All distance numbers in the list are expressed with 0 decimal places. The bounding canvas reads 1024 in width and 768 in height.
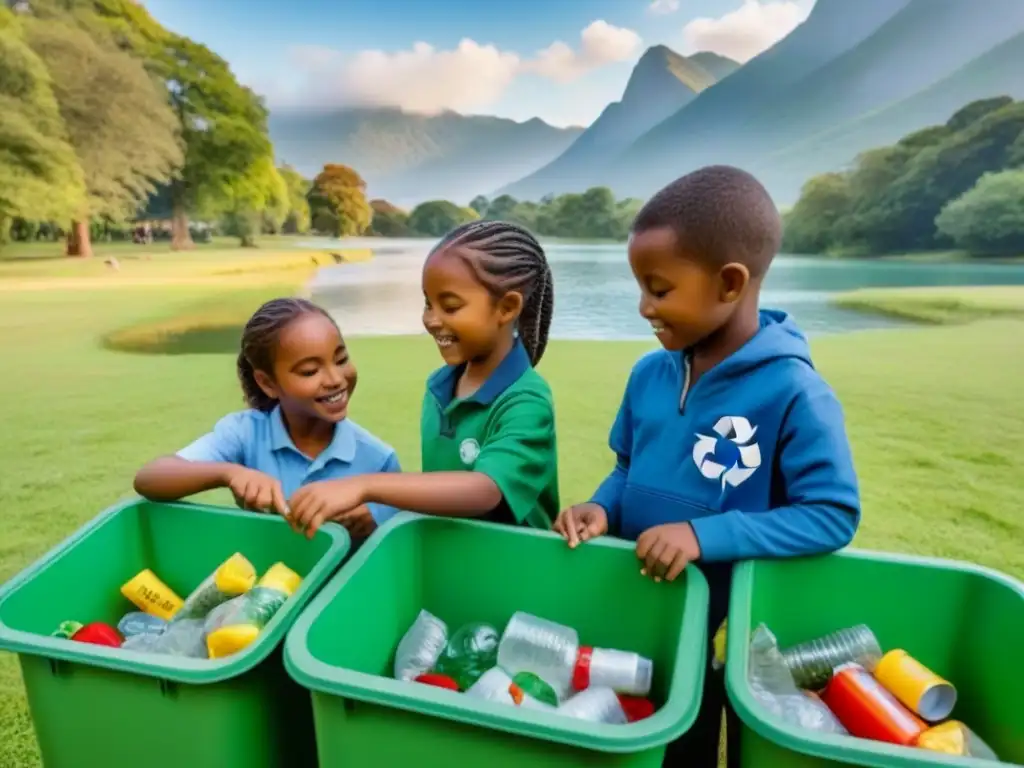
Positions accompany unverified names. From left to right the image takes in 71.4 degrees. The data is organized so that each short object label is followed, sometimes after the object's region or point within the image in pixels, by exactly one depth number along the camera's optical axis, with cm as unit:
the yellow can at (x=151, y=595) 103
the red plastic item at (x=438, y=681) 81
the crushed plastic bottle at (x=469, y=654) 91
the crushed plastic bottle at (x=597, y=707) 79
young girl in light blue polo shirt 121
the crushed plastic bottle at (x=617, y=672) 87
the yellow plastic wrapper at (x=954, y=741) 70
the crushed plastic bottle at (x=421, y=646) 90
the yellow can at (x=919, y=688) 78
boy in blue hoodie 85
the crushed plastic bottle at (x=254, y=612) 81
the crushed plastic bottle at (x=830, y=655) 88
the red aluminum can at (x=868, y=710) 73
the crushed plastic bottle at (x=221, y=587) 95
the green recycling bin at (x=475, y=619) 60
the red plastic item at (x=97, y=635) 90
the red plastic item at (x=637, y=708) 85
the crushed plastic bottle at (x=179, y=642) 90
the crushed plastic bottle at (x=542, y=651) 89
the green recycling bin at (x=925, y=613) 80
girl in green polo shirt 92
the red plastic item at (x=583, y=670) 88
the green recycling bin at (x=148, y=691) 71
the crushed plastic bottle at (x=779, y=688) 77
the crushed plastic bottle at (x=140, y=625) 101
